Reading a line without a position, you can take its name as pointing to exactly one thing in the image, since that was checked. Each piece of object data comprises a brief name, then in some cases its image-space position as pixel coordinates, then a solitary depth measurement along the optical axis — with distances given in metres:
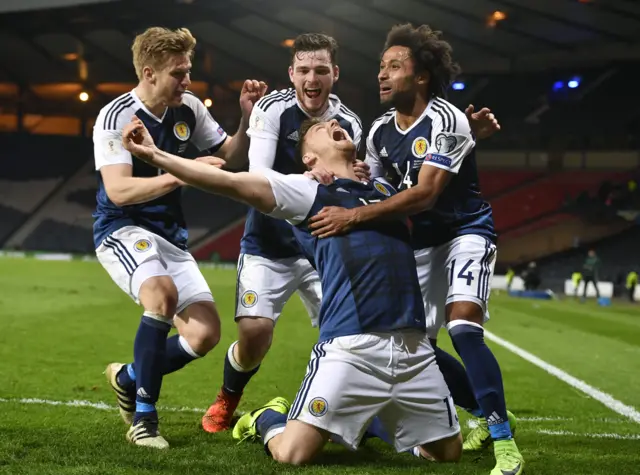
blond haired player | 4.65
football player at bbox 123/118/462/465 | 3.86
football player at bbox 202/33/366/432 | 5.23
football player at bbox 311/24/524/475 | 4.32
